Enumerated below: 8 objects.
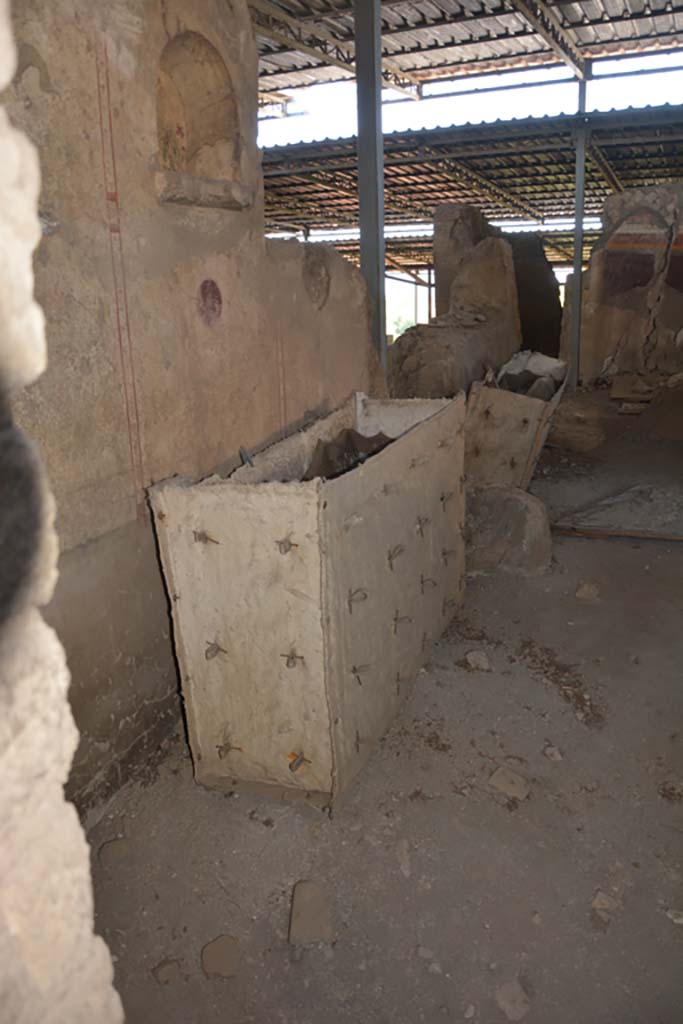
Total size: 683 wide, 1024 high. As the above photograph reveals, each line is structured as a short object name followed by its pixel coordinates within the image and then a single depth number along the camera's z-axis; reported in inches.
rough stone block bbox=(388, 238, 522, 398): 367.9
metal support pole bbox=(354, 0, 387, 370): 266.1
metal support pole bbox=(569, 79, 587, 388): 469.1
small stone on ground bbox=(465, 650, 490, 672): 181.4
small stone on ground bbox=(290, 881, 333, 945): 115.0
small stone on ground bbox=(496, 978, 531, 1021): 103.9
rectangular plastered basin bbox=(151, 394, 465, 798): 128.2
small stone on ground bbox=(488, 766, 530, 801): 141.3
